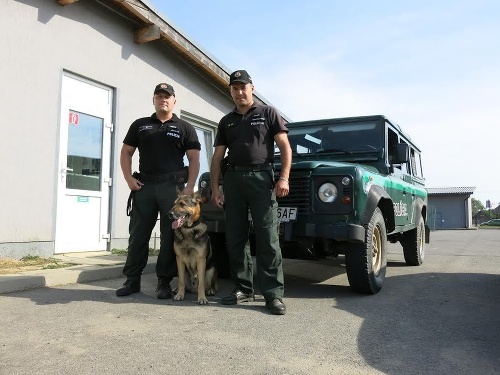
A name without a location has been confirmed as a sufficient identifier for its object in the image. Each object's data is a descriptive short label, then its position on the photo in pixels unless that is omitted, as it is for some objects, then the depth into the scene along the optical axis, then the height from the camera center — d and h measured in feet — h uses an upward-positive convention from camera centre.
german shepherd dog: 13.50 -0.96
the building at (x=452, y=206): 119.85 +2.06
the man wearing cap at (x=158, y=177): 14.30 +1.15
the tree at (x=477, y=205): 349.00 +6.91
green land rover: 13.85 +0.50
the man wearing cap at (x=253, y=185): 12.92 +0.80
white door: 21.33 +2.26
